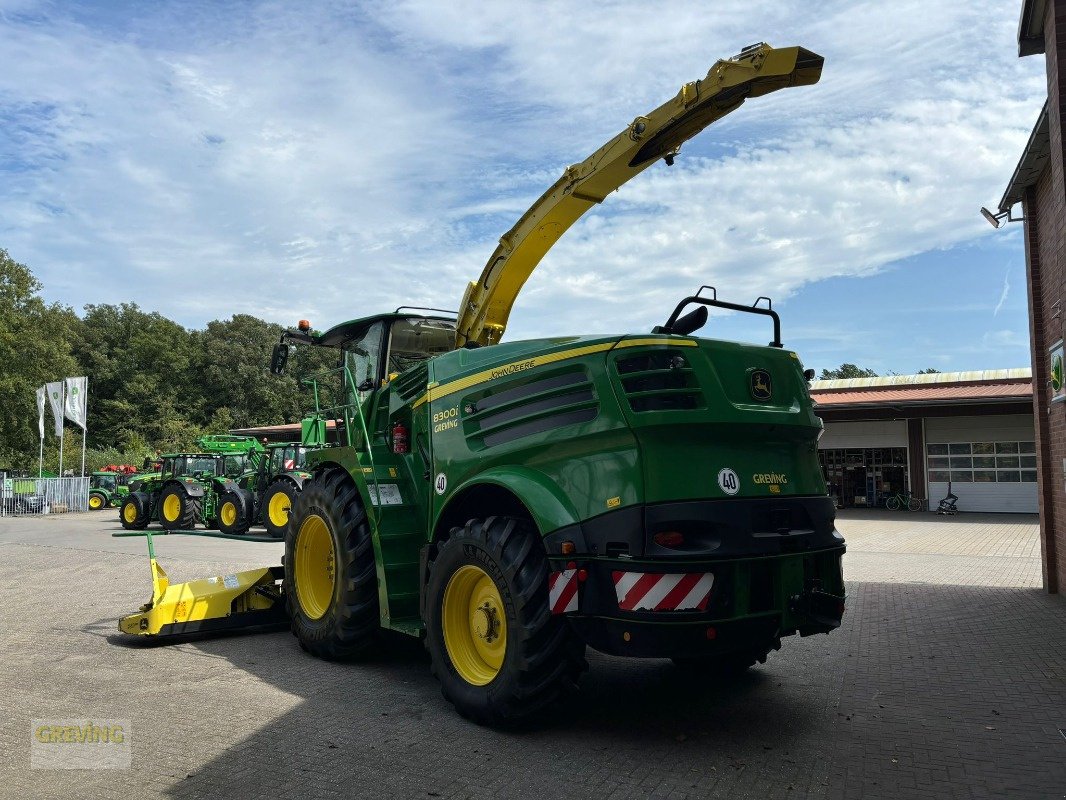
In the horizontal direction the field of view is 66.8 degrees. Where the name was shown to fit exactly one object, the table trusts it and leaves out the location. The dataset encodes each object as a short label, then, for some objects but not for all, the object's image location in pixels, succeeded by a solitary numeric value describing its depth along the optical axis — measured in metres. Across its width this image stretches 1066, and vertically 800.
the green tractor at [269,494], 17.72
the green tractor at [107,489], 31.95
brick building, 7.68
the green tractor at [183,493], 20.44
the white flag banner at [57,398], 31.94
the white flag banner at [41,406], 32.31
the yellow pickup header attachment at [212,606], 6.88
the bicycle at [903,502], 26.39
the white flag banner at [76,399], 31.86
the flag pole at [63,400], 31.98
